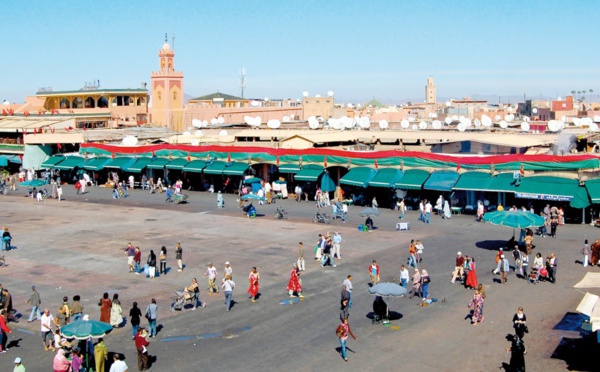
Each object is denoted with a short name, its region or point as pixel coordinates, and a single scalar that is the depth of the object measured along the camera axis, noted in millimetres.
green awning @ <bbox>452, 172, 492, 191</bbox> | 40312
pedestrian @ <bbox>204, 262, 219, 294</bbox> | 25688
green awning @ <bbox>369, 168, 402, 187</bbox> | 43625
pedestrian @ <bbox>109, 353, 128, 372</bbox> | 16781
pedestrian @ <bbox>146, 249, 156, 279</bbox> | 27828
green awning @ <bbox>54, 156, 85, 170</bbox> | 58969
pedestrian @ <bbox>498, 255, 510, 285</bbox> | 26516
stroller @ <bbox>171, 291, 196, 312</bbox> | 23797
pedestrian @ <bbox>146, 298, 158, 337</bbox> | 20906
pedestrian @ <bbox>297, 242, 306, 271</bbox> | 28750
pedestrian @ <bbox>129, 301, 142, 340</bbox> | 20922
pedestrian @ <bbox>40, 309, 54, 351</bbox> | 20797
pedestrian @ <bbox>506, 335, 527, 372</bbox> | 17641
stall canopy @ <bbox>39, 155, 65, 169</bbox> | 59906
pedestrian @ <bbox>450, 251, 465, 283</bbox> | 26812
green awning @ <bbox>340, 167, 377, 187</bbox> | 44844
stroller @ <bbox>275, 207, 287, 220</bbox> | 40859
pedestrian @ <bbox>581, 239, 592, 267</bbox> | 28780
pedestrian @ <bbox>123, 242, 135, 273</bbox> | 28906
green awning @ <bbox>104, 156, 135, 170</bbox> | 56000
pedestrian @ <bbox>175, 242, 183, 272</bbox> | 28766
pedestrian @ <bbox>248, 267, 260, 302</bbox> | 24484
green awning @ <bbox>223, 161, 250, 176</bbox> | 50562
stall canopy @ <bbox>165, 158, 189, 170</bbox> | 53778
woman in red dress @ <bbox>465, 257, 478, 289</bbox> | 25688
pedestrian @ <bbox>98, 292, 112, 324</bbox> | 21828
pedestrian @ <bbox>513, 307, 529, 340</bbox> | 19766
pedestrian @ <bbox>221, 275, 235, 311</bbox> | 23438
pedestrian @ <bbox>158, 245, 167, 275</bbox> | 28588
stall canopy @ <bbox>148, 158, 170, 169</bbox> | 54528
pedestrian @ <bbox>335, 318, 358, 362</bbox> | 18891
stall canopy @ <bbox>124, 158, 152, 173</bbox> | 55141
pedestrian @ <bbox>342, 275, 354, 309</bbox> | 23381
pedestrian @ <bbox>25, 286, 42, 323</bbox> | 22969
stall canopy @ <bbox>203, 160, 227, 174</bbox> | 51591
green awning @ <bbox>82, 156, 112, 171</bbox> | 57188
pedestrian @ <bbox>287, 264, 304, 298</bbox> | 24844
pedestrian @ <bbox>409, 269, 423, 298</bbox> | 24730
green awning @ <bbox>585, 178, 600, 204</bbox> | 36406
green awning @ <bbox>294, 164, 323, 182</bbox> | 47375
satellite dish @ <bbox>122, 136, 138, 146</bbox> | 60094
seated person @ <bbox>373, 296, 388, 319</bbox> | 22141
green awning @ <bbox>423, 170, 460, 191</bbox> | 41497
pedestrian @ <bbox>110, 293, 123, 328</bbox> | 21891
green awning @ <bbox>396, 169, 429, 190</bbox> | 42594
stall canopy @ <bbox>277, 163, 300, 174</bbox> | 48922
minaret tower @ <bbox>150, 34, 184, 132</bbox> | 87812
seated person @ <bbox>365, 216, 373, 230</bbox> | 36812
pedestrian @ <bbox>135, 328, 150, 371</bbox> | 18484
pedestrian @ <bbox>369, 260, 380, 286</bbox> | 26094
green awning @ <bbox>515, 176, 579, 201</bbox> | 37562
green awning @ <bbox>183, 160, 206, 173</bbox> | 52600
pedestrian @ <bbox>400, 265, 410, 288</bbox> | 25805
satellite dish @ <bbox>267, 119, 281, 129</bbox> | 61594
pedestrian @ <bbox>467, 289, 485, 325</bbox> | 21828
